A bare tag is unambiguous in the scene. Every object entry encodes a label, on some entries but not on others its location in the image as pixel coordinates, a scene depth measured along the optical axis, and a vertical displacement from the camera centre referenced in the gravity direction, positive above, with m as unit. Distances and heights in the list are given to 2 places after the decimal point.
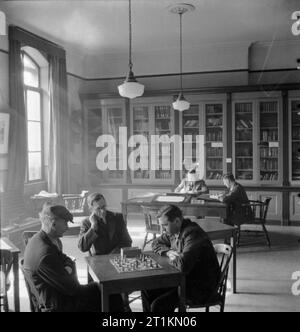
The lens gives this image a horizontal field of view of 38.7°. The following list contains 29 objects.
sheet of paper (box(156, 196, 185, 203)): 6.01 -0.55
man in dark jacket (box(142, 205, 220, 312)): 3.10 -0.73
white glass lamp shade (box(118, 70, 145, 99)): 4.52 +0.78
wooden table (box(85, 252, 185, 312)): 2.76 -0.79
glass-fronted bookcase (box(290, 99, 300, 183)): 7.90 +0.38
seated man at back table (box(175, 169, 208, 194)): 7.04 -0.43
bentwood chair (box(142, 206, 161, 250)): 5.59 -0.80
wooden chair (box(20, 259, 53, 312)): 2.81 -0.90
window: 7.10 +0.76
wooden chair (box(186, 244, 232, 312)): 3.17 -1.03
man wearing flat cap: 2.74 -0.72
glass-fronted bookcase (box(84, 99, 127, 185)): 8.80 +0.44
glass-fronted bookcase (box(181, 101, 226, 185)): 8.30 +0.43
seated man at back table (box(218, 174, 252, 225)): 6.25 -0.64
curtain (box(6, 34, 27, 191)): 6.16 +0.55
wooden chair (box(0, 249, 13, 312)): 3.37 -0.86
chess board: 2.98 -0.75
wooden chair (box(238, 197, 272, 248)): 6.38 -0.91
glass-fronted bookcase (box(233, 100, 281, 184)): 8.03 +0.35
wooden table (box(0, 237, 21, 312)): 3.50 -0.93
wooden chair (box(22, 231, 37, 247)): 3.89 -0.67
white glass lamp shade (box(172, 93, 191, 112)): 6.70 +0.88
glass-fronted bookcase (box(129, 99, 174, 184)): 8.55 +0.38
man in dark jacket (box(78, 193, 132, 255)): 3.88 -0.66
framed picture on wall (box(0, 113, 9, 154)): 6.00 +0.44
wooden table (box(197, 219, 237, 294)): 4.38 -0.75
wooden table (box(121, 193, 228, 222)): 5.69 -0.61
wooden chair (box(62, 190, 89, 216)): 7.11 -0.70
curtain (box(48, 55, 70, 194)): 7.41 +0.55
